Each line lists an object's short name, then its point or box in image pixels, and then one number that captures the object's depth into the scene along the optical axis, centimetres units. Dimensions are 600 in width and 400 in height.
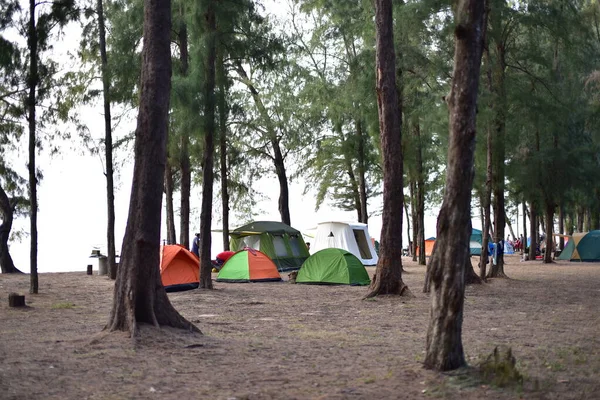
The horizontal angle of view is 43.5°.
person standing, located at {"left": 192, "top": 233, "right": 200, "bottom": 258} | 2661
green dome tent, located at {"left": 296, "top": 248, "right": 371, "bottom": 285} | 2025
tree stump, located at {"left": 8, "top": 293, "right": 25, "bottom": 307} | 1412
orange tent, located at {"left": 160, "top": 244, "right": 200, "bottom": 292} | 1817
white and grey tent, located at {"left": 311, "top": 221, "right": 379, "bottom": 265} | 3086
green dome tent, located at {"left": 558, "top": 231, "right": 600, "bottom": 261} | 3953
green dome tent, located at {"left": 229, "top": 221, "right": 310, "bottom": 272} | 2884
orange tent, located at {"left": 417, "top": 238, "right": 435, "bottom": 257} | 4934
